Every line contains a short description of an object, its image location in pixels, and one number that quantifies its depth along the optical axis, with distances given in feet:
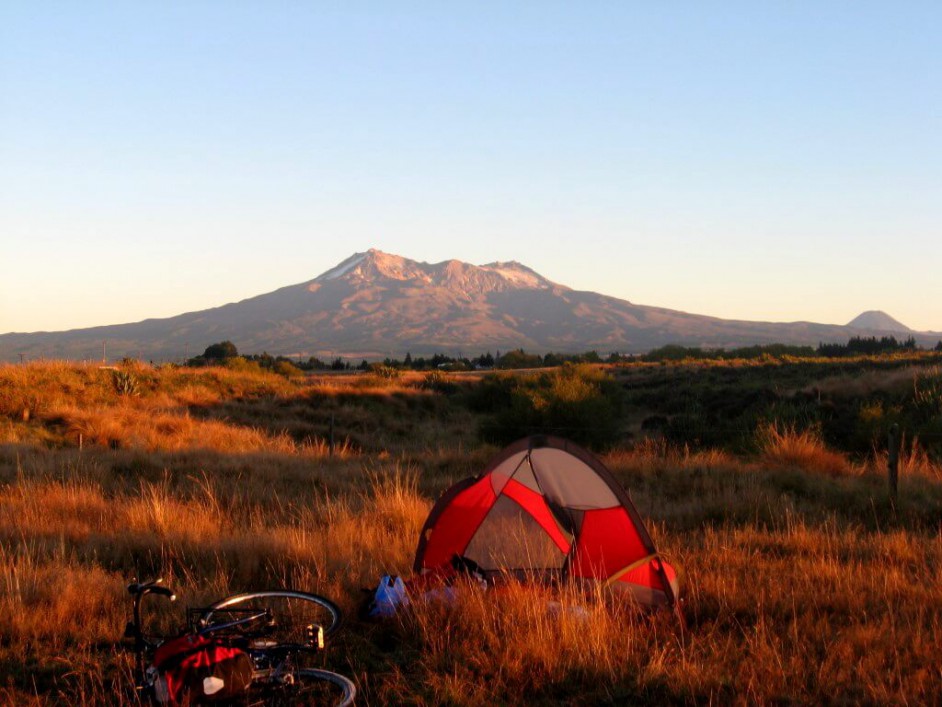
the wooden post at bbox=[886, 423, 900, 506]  35.01
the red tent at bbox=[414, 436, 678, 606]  23.82
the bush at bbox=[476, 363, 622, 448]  72.59
